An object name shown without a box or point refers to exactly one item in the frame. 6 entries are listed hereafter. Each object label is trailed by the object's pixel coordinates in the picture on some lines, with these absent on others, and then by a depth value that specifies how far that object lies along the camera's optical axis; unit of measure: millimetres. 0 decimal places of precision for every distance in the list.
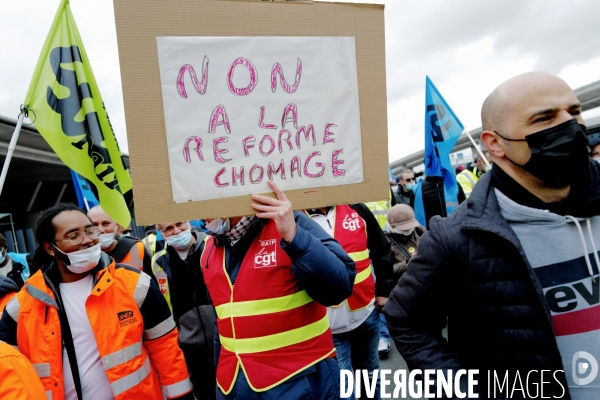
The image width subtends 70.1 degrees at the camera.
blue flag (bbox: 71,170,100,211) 3855
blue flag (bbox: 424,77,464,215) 4801
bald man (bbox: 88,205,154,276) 3662
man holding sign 1800
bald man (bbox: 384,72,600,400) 1319
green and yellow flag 2721
